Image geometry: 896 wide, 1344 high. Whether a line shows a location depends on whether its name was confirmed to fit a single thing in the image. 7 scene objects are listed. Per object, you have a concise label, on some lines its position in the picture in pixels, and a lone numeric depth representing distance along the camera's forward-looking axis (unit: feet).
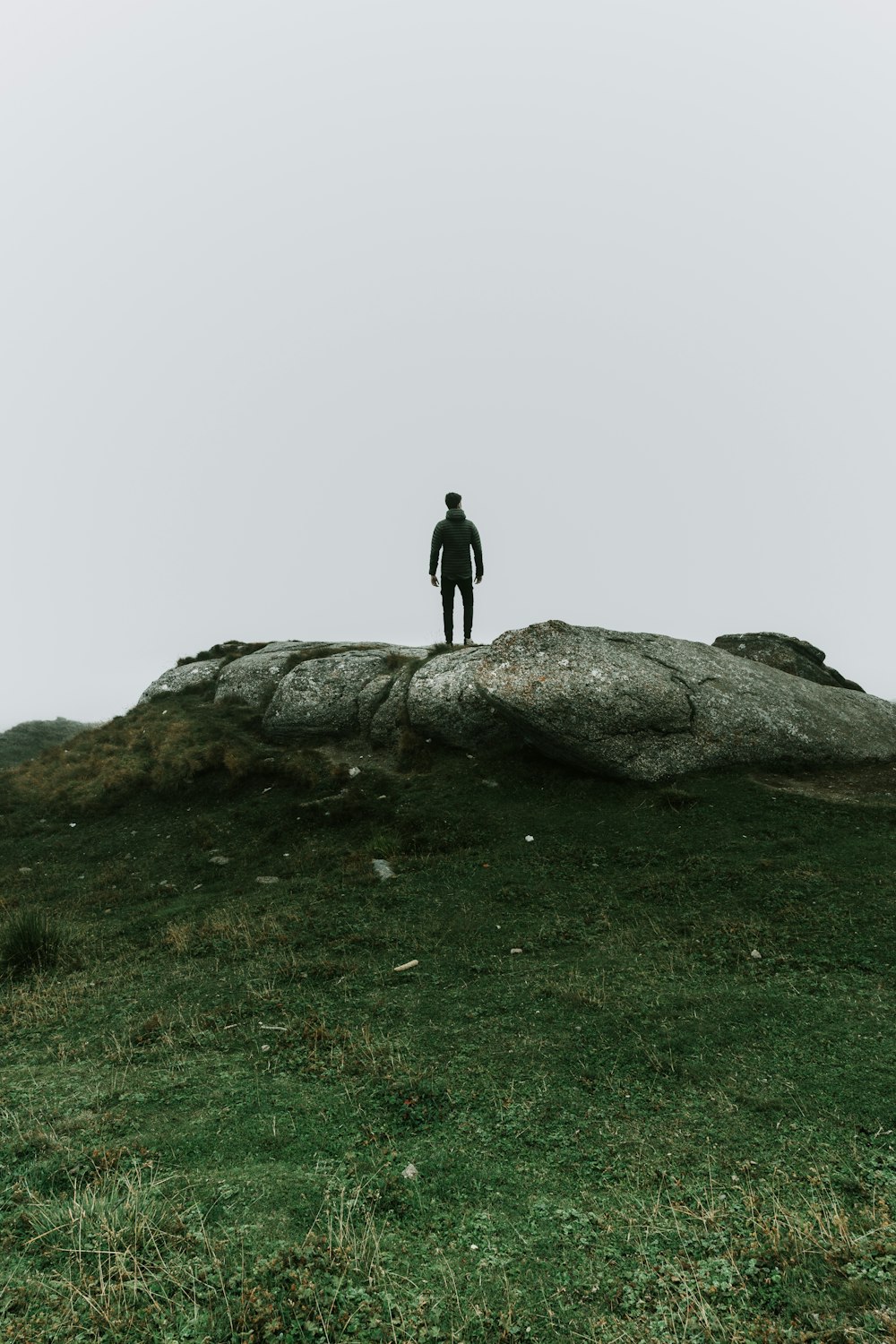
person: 62.90
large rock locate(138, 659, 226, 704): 75.25
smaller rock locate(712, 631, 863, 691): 64.80
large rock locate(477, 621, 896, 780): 45.50
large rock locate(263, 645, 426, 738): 60.08
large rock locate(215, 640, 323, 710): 68.10
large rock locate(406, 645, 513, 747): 53.01
